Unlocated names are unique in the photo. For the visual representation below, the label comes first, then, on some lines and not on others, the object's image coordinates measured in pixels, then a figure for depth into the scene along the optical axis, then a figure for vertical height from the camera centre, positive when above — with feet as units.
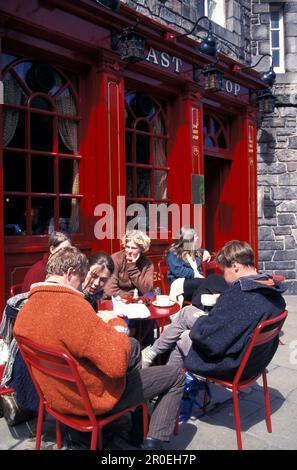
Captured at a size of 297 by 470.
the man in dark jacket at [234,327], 8.45 -2.21
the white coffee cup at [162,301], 11.61 -2.30
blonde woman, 13.82 -1.65
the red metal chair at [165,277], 20.61 -3.02
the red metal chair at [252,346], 8.17 -2.54
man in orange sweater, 6.68 -2.06
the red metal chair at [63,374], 6.70 -2.53
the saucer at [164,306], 11.52 -2.37
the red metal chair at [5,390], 8.70 -3.47
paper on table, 10.26 -2.26
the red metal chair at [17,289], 15.18 -2.54
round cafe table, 10.78 -2.45
